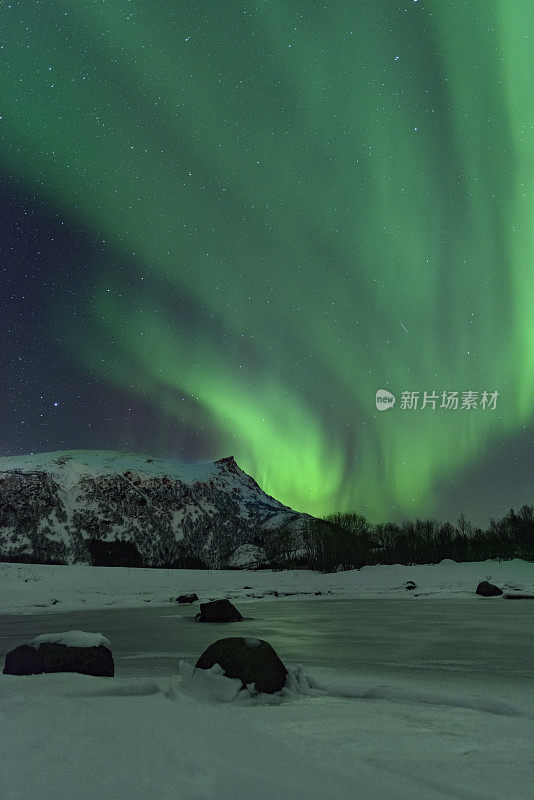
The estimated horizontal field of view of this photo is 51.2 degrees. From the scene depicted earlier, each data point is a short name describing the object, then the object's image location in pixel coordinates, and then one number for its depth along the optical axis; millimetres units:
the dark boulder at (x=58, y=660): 4609
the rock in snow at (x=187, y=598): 18516
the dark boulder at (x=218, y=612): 11492
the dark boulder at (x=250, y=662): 4254
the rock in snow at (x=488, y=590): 17469
